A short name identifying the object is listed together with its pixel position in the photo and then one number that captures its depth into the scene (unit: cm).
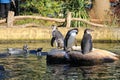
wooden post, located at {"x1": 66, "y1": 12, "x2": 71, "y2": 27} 2883
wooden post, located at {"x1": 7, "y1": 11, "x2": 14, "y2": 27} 2808
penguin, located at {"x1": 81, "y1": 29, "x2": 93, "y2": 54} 1878
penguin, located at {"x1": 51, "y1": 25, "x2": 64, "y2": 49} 2225
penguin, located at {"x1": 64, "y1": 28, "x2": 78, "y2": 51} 2009
